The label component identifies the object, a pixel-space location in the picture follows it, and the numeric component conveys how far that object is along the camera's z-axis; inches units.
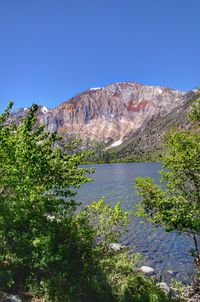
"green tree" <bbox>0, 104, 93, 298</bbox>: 484.2
